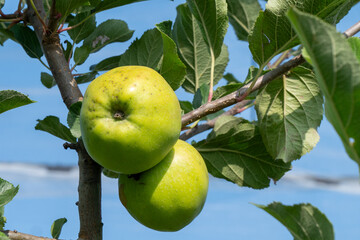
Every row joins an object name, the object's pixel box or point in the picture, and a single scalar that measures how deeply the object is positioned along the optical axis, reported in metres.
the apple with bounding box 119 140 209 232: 0.81
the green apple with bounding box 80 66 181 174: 0.77
